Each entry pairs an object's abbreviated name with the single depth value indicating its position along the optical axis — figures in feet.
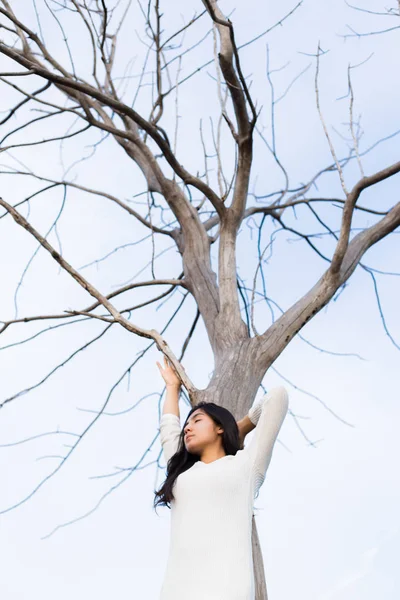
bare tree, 9.96
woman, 6.43
